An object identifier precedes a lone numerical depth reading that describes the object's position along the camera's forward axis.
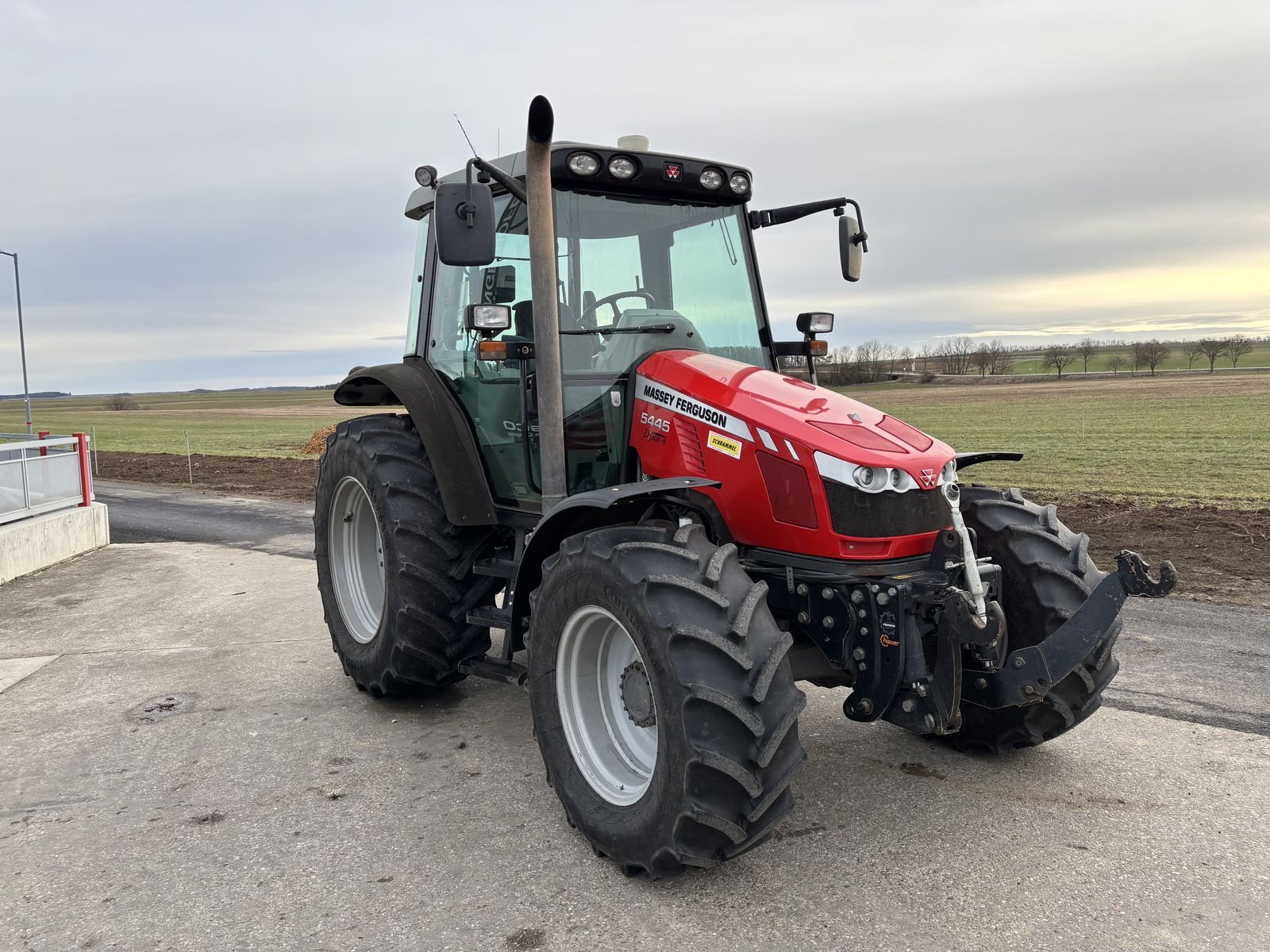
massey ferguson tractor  3.40
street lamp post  22.80
